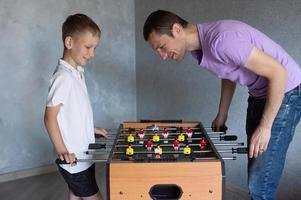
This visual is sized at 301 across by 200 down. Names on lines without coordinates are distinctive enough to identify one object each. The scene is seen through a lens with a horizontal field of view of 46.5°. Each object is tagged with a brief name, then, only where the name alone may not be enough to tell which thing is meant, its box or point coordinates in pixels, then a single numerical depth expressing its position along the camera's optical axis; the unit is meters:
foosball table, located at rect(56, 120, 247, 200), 1.32
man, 1.38
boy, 1.63
